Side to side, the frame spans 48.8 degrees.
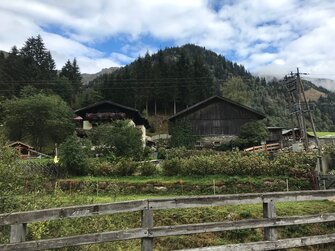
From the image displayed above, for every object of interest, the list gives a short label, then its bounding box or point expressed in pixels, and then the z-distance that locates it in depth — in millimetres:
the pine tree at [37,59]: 84788
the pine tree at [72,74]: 95125
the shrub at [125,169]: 28359
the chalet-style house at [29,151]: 45644
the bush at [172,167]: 27578
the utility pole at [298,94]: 34000
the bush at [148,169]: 28000
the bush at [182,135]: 48062
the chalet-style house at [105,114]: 52219
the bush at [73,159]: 29172
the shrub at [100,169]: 28688
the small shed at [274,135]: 50531
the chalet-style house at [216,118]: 49594
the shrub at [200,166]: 26750
